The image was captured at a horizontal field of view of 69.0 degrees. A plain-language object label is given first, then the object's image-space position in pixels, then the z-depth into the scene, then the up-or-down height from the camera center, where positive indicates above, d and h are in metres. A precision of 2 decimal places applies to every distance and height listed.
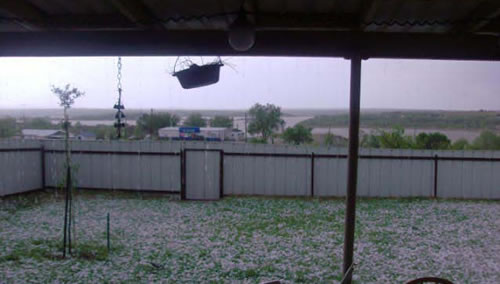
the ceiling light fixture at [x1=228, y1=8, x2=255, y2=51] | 2.06 +0.52
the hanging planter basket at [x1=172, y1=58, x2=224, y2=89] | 2.35 +0.32
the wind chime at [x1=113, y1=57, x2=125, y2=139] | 3.54 +0.11
